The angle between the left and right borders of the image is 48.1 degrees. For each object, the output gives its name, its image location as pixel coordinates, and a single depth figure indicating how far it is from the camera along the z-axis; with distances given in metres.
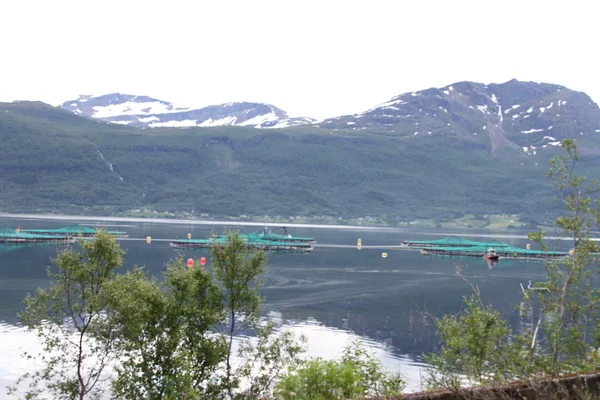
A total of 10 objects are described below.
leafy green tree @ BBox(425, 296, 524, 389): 27.41
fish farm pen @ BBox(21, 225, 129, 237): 158.00
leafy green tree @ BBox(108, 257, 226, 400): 29.42
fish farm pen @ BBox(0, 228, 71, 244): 146.25
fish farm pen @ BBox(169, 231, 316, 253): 143.25
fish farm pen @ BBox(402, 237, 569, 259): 148.38
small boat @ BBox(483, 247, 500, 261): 144.12
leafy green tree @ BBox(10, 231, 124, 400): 31.66
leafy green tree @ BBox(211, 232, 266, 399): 35.25
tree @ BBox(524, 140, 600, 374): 26.47
